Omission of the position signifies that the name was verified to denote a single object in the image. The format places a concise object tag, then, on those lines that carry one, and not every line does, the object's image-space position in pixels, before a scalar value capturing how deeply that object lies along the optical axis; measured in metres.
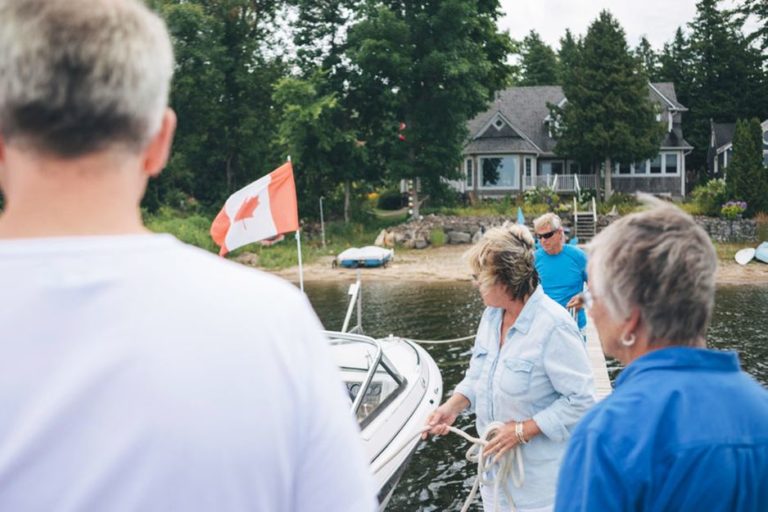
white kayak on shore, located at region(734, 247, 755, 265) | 24.59
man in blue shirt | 7.50
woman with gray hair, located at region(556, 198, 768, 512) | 1.59
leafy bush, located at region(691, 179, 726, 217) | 30.84
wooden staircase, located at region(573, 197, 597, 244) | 30.72
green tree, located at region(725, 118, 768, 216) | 30.22
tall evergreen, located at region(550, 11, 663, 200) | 35.84
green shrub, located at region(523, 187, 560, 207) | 33.97
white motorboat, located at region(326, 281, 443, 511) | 6.00
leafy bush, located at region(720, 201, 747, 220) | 29.23
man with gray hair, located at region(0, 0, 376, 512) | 1.00
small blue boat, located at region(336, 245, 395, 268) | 26.52
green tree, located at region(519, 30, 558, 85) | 72.06
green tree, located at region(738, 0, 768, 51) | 55.94
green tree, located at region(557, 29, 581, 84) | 72.88
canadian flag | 8.59
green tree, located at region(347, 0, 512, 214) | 31.89
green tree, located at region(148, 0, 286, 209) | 35.47
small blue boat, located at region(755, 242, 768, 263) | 24.64
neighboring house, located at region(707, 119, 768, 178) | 47.68
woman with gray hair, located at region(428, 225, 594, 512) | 3.38
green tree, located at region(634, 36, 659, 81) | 64.88
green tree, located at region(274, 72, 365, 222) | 31.53
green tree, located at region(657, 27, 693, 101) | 59.06
